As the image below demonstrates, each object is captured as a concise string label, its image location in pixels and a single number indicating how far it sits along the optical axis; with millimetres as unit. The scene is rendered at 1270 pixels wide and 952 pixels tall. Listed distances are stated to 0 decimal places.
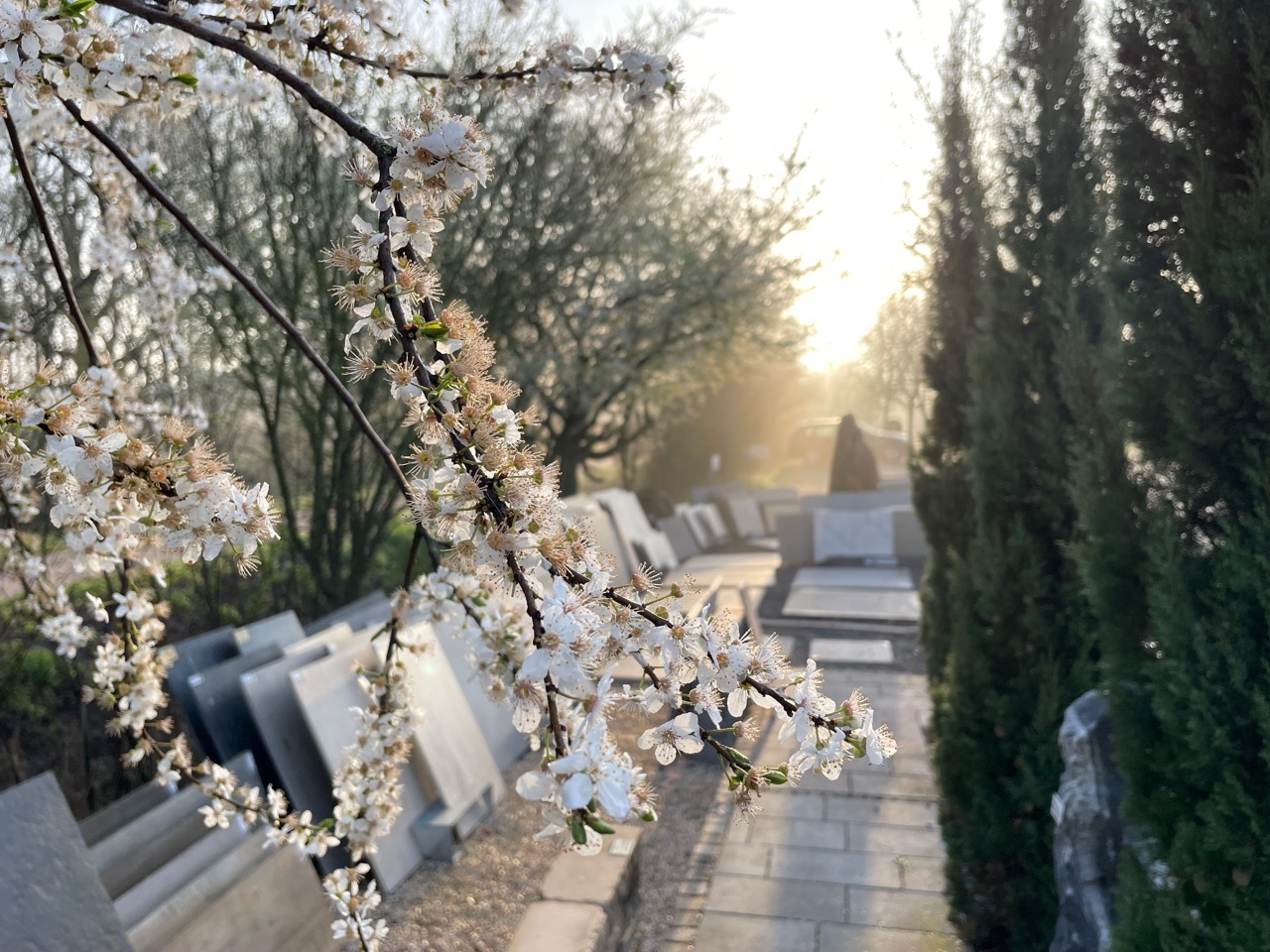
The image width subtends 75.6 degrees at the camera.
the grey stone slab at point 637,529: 8953
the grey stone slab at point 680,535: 10578
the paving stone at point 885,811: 3855
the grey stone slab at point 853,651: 6098
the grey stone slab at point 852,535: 8938
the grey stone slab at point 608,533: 7844
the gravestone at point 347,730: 3232
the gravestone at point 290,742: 3227
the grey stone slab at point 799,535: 9195
